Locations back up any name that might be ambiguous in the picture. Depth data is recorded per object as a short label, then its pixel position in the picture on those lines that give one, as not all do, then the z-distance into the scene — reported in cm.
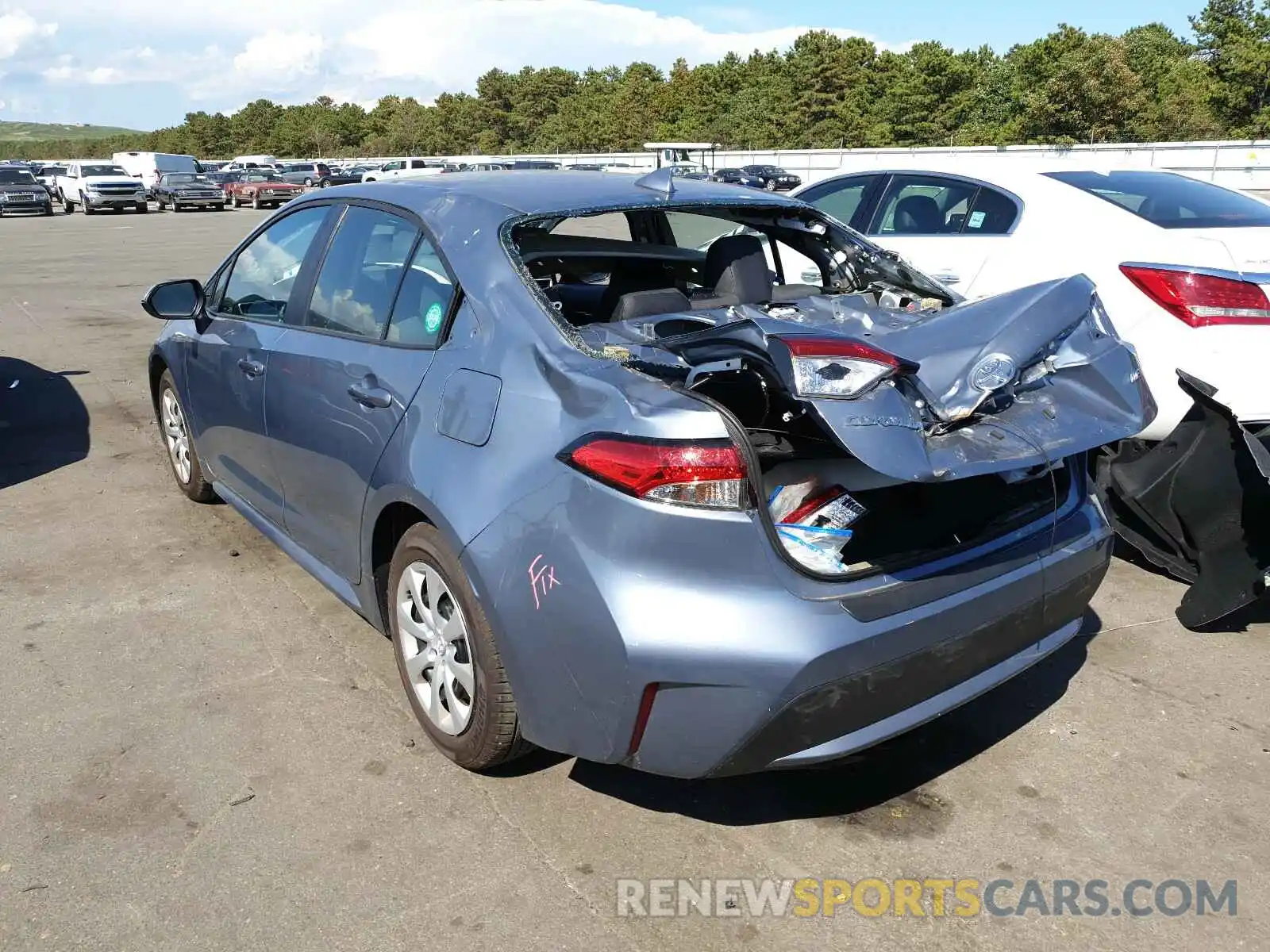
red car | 4150
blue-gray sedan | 245
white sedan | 420
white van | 4203
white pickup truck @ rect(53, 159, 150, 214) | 3678
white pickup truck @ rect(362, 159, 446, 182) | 4194
